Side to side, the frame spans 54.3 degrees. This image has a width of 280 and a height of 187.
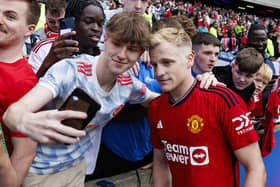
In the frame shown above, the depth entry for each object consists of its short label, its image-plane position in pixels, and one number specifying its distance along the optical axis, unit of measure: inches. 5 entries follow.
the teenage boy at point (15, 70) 51.8
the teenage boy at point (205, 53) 97.3
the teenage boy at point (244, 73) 96.3
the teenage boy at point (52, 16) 107.6
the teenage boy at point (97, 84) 53.5
